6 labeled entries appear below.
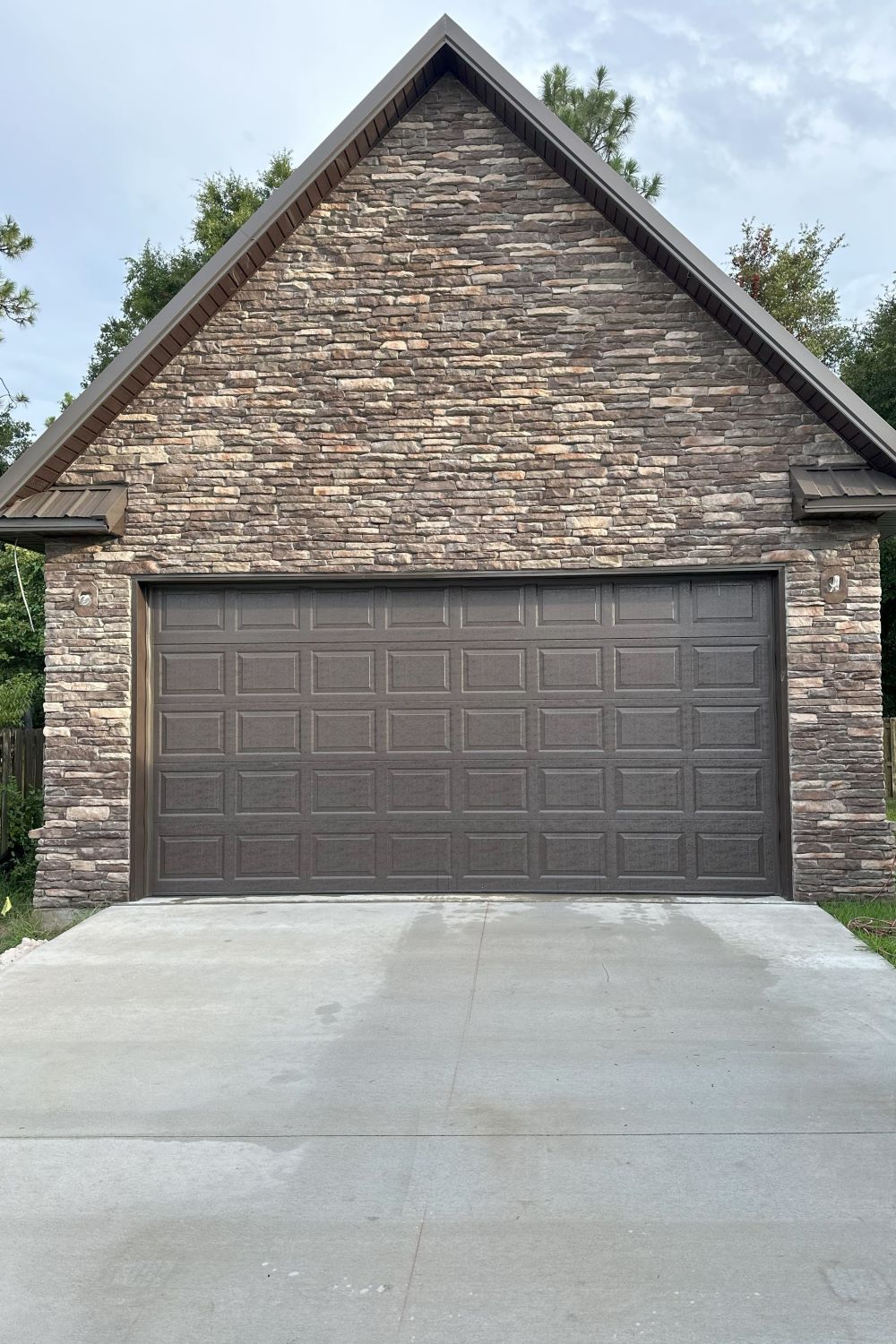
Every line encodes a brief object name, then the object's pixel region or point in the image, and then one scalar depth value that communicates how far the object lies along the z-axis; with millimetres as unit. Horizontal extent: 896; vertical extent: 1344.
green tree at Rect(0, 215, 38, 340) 17469
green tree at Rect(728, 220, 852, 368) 24047
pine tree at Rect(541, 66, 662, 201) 22297
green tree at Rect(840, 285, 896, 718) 23844
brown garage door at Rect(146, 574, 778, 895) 9305
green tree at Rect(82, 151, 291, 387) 23703
